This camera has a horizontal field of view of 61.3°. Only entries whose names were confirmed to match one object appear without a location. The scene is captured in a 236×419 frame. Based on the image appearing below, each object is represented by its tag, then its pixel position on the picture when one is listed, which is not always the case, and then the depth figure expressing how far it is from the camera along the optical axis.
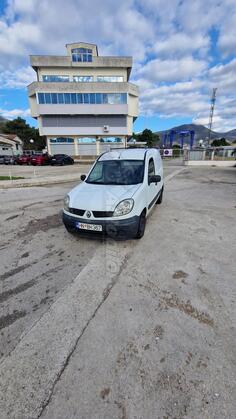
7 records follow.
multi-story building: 34.91
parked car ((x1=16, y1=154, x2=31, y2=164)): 30.02
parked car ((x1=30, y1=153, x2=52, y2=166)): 28.66
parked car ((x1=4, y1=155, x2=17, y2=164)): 31.86
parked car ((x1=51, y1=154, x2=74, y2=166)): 28.33
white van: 3.71
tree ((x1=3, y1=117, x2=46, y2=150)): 67.69
